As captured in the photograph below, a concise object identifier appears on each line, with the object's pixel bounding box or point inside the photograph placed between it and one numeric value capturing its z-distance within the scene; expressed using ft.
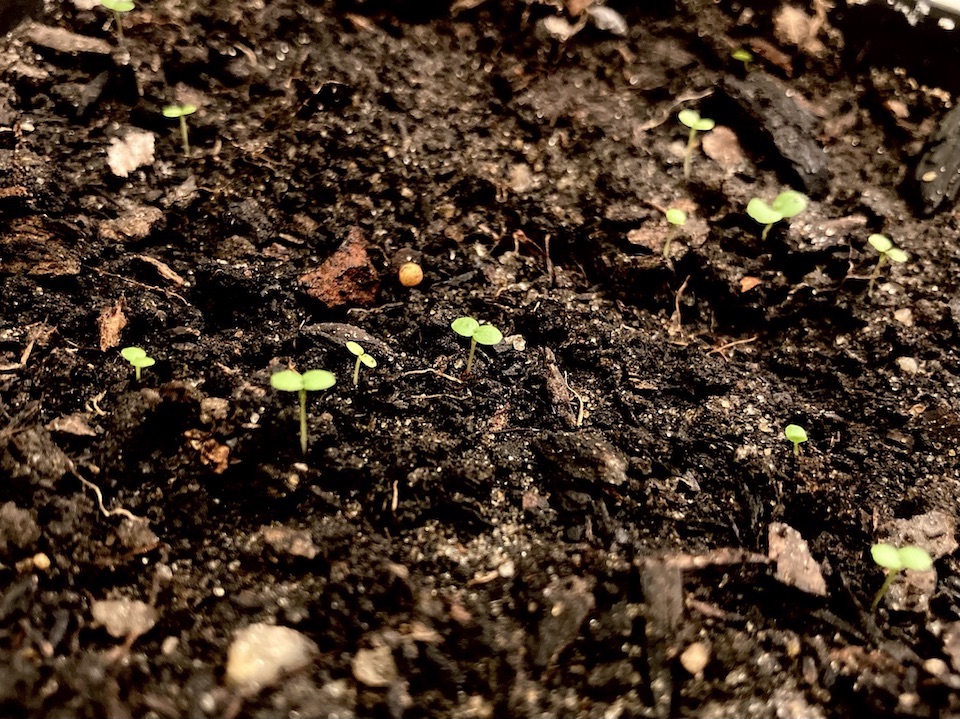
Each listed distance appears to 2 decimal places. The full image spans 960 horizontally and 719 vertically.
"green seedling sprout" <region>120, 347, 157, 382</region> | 0.38
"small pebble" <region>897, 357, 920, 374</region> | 0.43
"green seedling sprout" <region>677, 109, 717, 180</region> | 0.48
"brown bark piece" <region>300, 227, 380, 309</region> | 0.43
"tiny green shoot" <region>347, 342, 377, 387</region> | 0.39
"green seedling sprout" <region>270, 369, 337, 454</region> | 0.36
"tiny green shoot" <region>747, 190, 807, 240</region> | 0.45
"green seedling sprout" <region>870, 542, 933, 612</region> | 0.34
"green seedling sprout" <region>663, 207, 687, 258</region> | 0.45
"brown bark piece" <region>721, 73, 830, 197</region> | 0.49
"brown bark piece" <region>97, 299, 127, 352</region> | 0.40
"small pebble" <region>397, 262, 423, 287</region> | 0.44
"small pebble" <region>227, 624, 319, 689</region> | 0.33
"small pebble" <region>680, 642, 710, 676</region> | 0.34
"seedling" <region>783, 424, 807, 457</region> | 0.39
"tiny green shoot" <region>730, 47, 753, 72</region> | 0.52
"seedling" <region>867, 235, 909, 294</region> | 0.44
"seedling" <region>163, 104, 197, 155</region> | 0.45
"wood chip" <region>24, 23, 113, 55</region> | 0.46
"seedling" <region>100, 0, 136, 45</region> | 0.45
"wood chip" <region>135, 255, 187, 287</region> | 0.42
